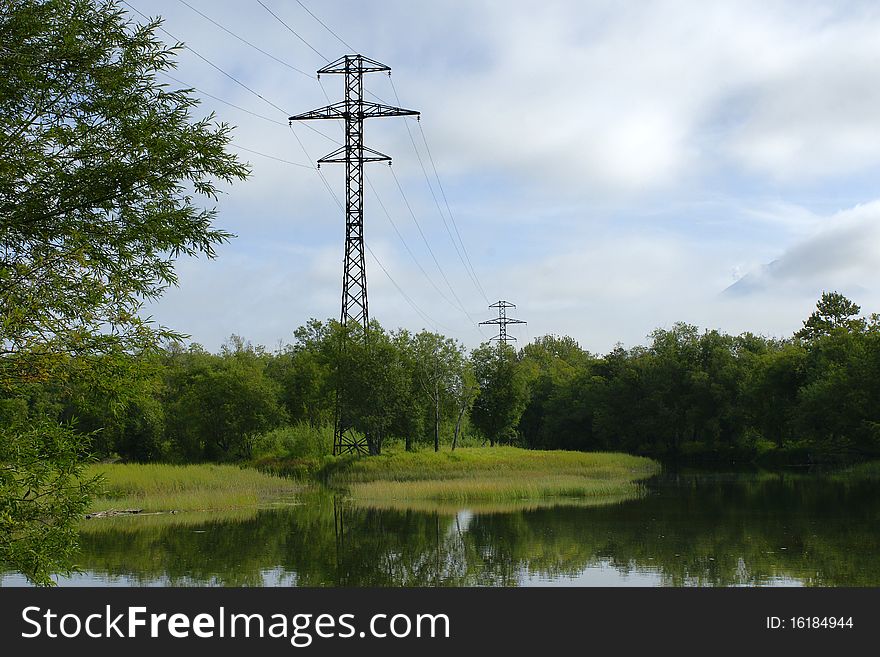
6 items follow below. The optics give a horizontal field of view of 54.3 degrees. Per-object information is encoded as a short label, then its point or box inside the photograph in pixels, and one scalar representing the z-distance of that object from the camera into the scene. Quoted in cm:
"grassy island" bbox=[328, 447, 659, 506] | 4328
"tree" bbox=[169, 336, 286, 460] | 6700
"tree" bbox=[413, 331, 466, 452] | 6475
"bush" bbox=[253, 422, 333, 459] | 6328
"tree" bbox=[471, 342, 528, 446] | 8150
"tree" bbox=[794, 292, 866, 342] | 10419
